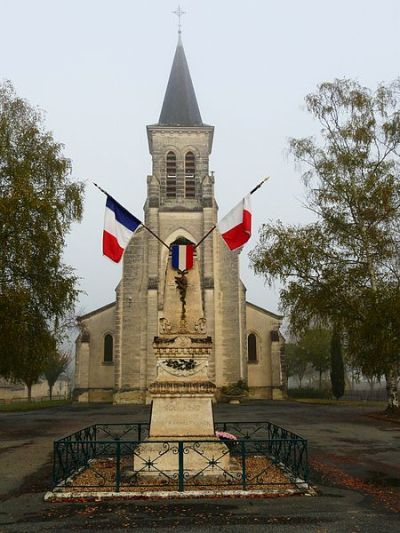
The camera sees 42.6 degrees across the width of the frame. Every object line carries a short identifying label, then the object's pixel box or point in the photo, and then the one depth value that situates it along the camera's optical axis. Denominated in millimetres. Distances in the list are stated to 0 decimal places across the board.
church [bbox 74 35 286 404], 32594
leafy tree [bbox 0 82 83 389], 17516
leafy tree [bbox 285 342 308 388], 47975
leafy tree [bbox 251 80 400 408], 21844
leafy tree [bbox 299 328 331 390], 45562
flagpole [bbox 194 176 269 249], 10716
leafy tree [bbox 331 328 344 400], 37781
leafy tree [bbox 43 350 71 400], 48638
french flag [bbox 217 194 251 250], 10344
